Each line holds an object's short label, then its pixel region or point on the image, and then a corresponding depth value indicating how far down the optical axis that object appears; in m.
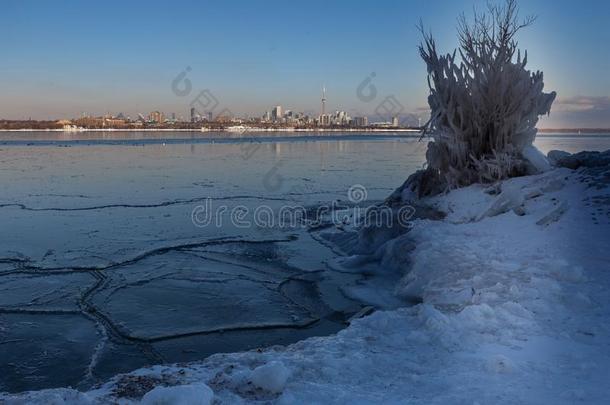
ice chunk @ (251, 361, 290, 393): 3.55
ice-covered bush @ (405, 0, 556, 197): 10.48
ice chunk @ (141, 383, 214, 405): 3.19
